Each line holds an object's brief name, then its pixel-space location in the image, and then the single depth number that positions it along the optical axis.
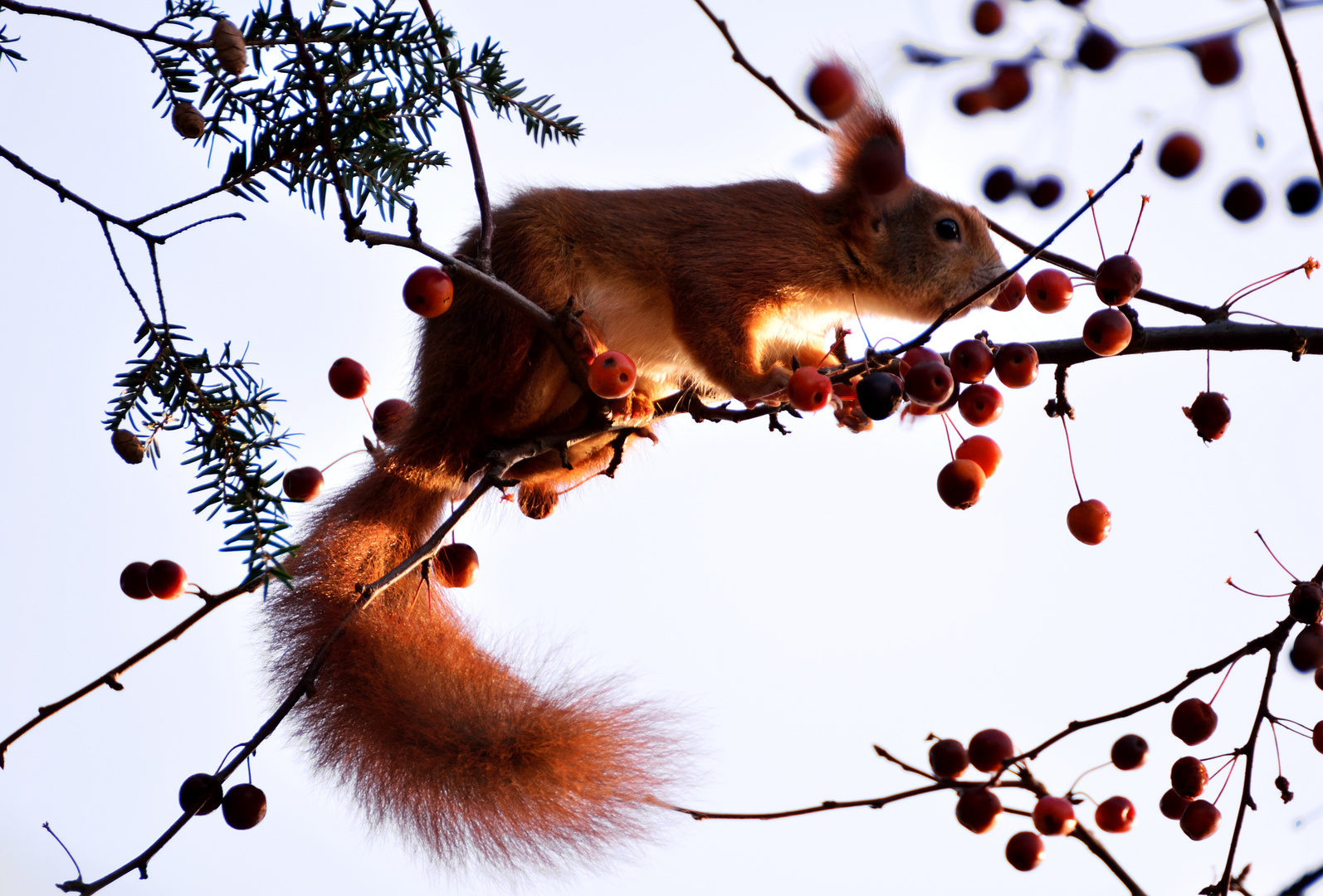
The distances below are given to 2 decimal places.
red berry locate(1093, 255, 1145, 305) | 4.70
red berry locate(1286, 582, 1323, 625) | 4.67
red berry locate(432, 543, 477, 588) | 4.89
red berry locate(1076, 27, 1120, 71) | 4.59
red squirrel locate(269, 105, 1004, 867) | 4.80
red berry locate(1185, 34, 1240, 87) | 4.60
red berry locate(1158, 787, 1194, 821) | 4.74
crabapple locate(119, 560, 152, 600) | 4.77
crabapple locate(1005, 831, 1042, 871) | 4.73
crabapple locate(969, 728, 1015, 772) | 4.72
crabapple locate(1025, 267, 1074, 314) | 4.78
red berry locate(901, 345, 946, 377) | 4.71
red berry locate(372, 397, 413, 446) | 4.90
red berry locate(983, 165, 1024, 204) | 4.74
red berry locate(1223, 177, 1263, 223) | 4.67
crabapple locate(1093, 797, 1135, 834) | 4.76
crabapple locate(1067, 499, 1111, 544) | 4.75
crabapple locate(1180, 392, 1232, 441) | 4.73
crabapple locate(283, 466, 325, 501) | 4.83
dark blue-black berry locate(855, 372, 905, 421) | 4.69
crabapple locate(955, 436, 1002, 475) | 4.77
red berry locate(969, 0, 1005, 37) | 4.65
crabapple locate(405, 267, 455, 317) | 4.73
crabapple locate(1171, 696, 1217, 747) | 4.72
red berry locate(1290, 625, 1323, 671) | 4.67
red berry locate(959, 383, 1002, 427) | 4.75
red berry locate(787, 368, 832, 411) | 4.76
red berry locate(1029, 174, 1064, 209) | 4.71
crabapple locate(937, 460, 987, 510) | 4.73
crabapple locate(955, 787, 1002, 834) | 4.71
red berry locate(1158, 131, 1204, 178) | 4.67
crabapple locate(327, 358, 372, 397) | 4.87
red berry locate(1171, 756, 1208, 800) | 4.72
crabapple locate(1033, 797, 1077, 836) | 4.69
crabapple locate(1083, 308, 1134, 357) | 4.70
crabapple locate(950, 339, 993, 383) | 4.73
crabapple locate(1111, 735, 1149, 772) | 4.72
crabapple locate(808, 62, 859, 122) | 4.70
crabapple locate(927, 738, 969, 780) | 4.73
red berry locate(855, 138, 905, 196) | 4.75
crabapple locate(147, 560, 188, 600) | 4.76
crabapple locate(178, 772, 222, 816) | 4.70
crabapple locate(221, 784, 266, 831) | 4.72
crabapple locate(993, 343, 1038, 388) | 4.73
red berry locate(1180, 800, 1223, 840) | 4.72
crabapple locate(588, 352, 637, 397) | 4.76
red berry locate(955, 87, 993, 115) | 4.66
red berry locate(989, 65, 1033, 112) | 4.65
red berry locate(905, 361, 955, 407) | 4.70
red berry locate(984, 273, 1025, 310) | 4.88
